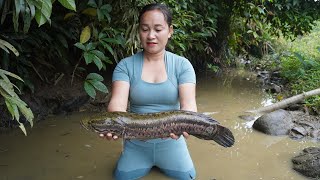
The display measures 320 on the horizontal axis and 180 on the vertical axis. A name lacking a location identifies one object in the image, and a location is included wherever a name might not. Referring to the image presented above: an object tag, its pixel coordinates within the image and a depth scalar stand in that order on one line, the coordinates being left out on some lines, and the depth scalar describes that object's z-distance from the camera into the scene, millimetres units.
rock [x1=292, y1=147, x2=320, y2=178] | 2298
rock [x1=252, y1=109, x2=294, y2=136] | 3086
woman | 1915
